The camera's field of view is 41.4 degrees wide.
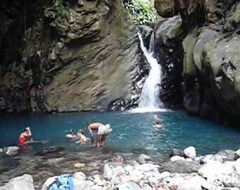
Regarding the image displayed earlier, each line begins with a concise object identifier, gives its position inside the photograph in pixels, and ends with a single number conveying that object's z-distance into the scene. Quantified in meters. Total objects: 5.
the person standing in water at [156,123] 12.36
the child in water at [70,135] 11.46
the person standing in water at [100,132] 9.98
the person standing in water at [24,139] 10.66
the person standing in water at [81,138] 10.82
